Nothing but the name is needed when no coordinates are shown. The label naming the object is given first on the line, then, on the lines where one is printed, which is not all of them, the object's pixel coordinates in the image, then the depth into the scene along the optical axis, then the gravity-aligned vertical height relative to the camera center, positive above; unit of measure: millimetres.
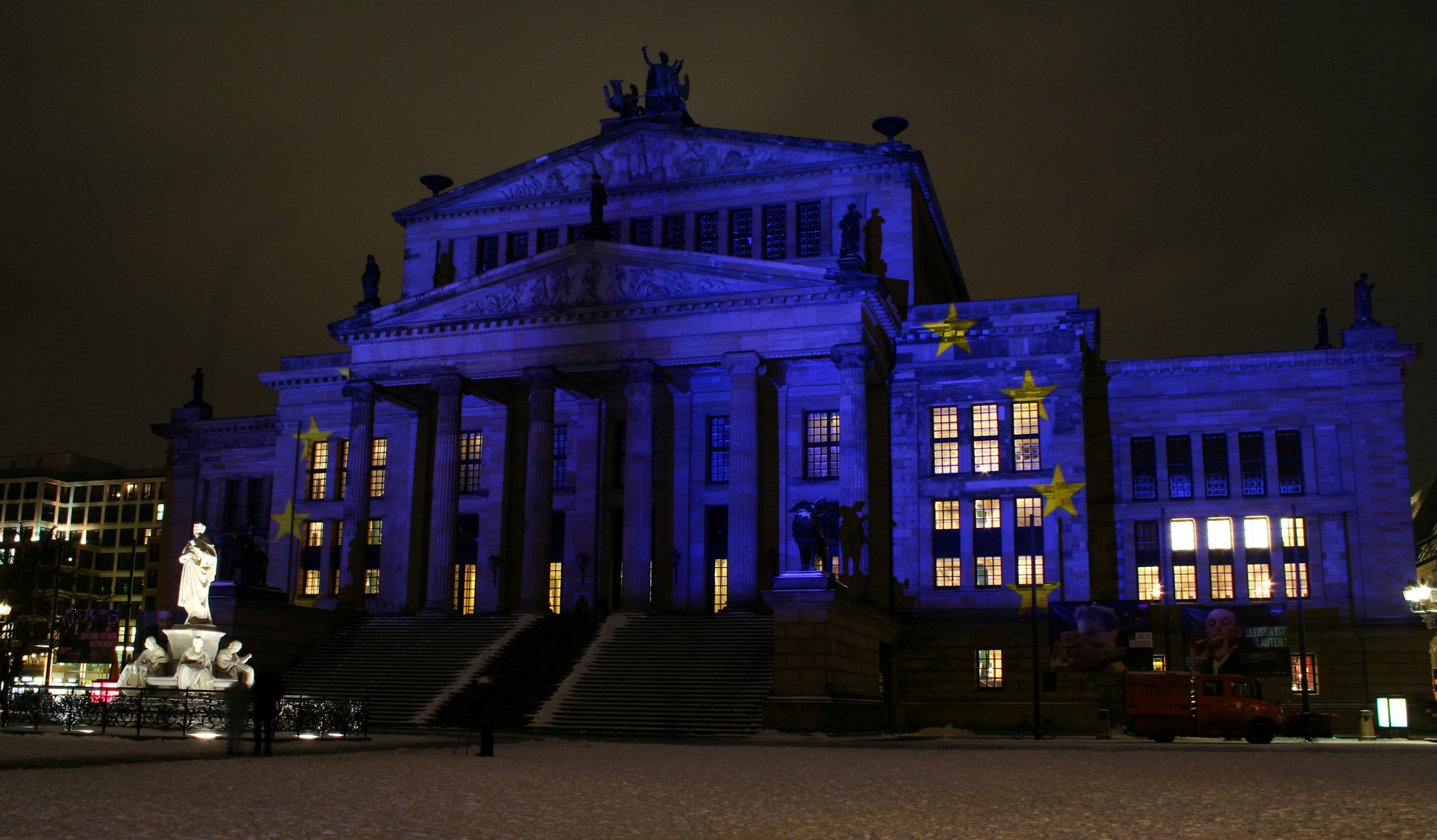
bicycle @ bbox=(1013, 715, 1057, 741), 43906 -2868
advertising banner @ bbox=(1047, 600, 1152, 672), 45406 +543
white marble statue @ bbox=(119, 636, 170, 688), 32125 -783
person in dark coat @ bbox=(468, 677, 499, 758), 26547 -1538
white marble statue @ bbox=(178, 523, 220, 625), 33188 +1460
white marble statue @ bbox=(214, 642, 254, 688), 32656 -773
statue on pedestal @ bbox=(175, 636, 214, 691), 31844 -870
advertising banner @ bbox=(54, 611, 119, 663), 50281 -124
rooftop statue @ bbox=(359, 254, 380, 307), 52469 +14503
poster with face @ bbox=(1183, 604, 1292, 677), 45656 +477
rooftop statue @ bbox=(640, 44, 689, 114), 57438 +24595
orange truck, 39219 -1734
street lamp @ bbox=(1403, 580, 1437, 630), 39469 +1787
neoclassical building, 47562 +8524
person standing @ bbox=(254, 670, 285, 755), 25344 -1327
